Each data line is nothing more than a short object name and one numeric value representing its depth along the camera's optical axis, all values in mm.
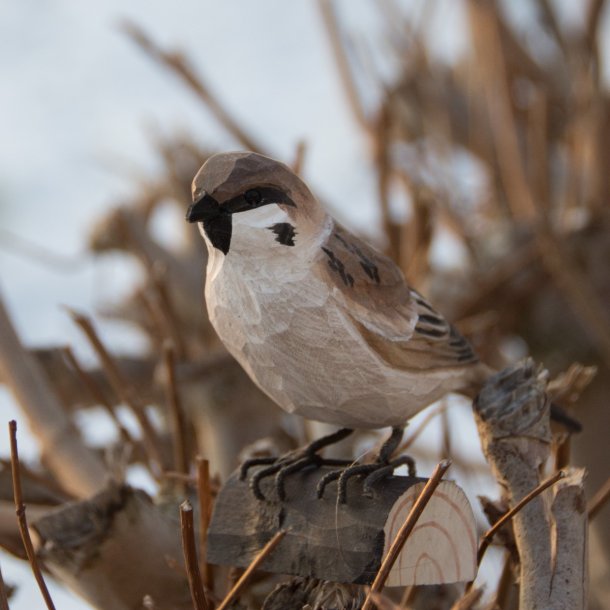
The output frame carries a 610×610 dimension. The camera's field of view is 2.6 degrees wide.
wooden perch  3386
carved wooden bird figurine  3394
